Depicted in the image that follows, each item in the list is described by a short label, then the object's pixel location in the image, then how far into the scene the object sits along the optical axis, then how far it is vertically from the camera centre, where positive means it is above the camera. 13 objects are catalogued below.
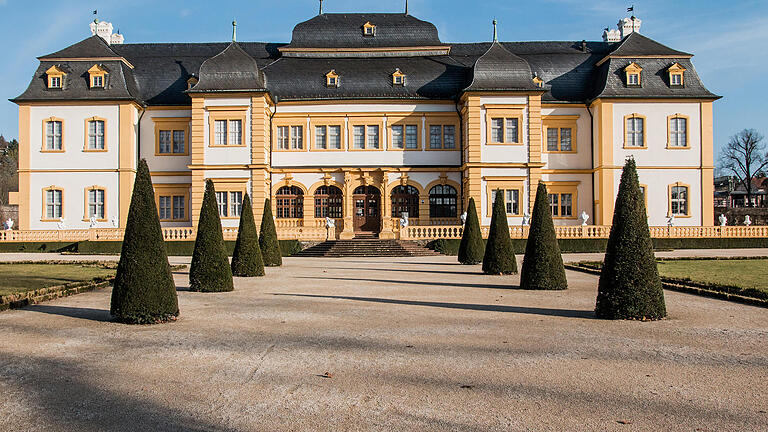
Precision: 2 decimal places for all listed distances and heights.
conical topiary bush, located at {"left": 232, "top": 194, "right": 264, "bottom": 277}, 17.08 -0.88
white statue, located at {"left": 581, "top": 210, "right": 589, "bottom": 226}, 31.72 +0.14
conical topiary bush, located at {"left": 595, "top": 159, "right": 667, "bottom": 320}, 9.52 -0.81
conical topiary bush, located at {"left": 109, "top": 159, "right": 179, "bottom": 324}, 9.37 -0.87
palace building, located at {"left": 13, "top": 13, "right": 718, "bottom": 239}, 32.03 +4.44
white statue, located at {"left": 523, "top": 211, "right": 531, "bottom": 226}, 30.94 +0.04
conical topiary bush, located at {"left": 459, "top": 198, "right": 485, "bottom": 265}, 21.86 -0.82
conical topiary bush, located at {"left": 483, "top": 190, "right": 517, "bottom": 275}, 17.42 -0.75
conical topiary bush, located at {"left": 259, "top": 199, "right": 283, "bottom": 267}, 20.98 -0.72
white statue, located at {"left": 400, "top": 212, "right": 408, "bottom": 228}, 31.10 +0.00
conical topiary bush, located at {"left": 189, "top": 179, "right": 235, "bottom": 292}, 13.37 -0.86
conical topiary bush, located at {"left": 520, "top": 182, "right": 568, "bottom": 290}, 13.61 -0.86
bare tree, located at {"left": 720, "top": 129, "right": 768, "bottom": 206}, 62.91 +6.37
